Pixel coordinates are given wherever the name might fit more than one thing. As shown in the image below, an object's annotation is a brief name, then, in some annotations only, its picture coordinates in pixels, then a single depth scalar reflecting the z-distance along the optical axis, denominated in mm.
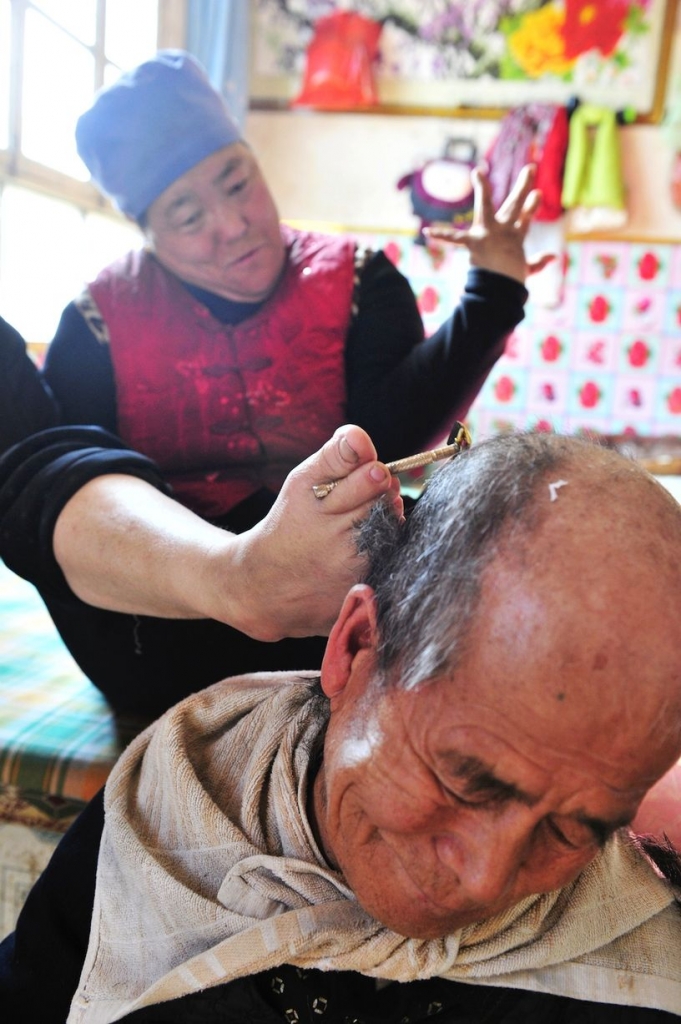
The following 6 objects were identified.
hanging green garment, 3852
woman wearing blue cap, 1109
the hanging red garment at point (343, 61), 4000
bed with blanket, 1227
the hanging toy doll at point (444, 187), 4000
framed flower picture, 3896
